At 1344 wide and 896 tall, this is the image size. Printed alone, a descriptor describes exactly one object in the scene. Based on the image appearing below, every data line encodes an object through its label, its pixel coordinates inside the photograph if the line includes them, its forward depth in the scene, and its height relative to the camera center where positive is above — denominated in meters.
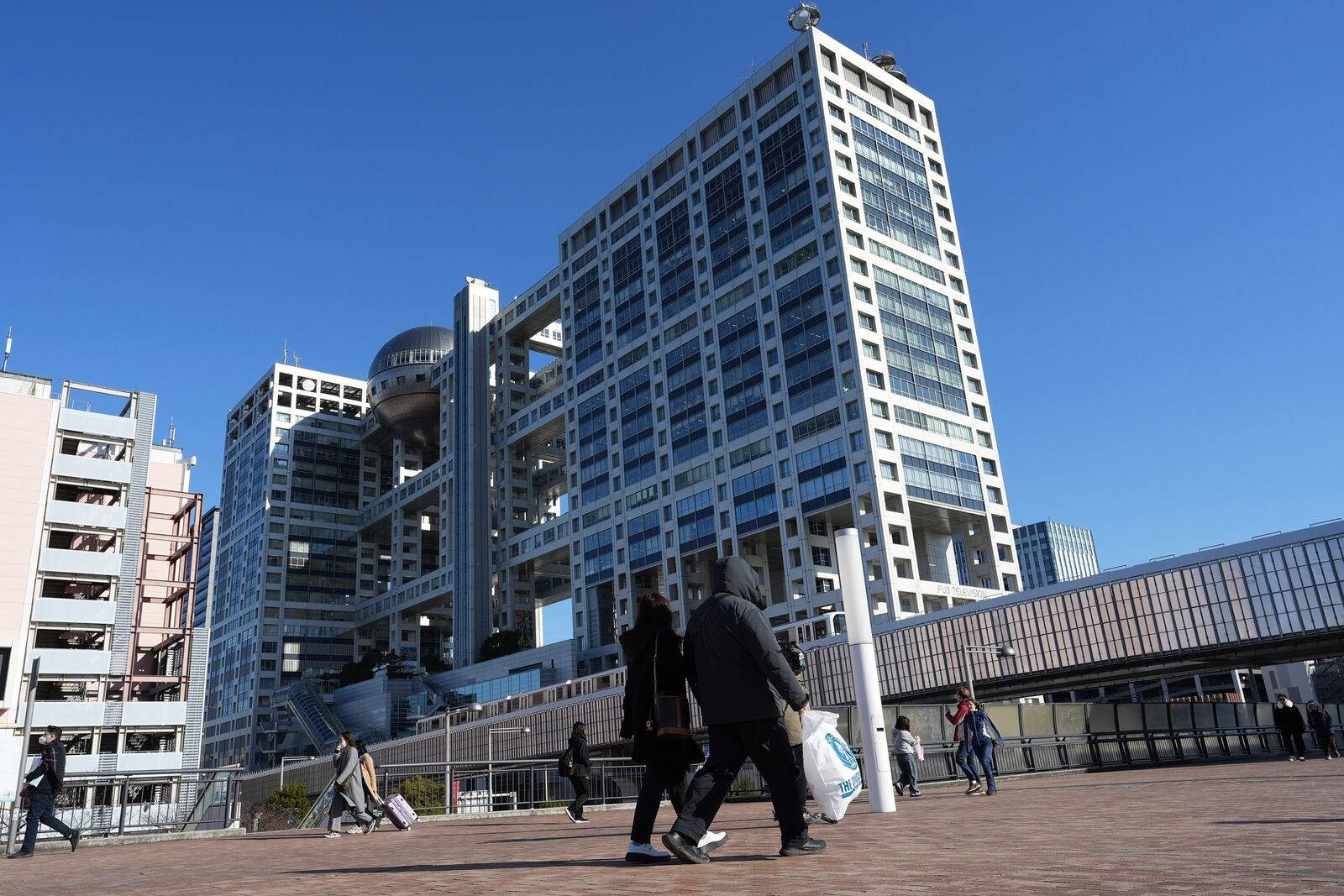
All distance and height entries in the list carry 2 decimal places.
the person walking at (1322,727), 22.56 -0.38
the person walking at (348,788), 16.41 +0.05
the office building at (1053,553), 181.62 +32.14
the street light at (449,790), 22.24 -0.17
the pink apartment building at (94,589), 55.84 +13.21
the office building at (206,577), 148.09 +35.28
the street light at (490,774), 22.35 +0.10
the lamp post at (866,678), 11.24 +0.79
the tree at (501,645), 91.06 +11.80
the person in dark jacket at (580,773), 16.59 -0.04
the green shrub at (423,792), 32.58 -0.26
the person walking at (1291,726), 22.77 -0.29
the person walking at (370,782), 17.62 +0.12
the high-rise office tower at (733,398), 70.44 +29.63
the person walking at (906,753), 17.34 -0.14
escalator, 97.21 +7.78
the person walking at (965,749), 15.77 -0.14
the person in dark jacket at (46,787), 14.30 +0.39
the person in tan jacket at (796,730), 7.59 +0.19
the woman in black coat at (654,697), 7.39 +0.50
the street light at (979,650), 50.81 +4.39
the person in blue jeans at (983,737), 14.95 +0.01
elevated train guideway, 43.56 +4.76
